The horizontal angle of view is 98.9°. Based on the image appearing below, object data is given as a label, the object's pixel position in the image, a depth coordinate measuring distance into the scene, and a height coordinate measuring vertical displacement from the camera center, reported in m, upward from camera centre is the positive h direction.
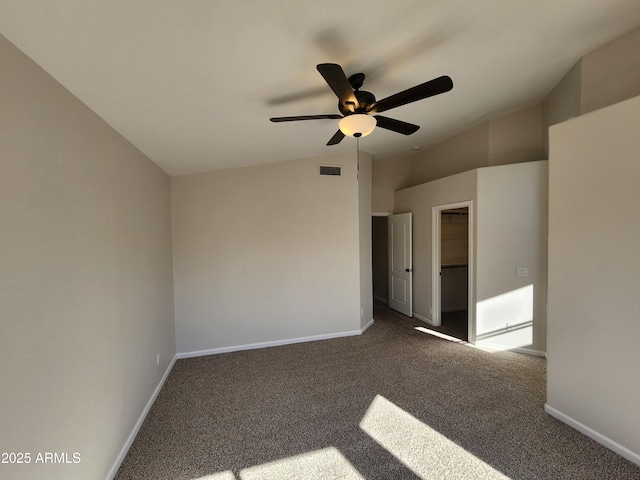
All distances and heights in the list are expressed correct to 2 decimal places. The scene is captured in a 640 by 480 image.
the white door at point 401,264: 5.11 -0.62
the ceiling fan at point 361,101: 1.66 +0.90
